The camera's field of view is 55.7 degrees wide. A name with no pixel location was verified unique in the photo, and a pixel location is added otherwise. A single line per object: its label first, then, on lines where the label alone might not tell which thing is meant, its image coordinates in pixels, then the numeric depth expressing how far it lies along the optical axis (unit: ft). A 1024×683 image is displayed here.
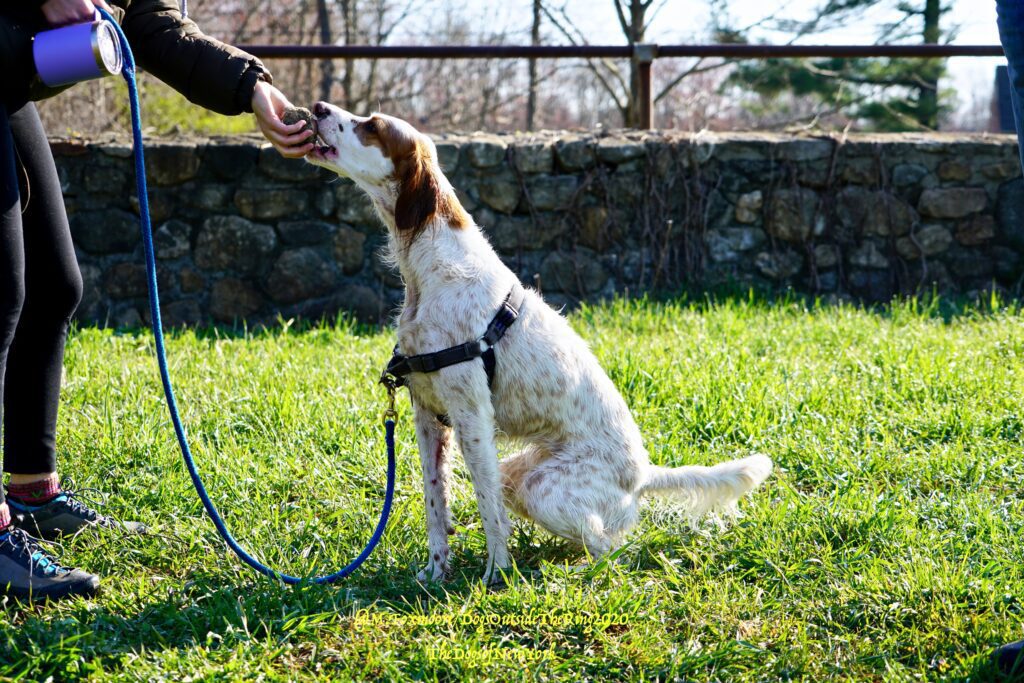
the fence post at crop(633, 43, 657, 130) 20.90
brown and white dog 8.68
